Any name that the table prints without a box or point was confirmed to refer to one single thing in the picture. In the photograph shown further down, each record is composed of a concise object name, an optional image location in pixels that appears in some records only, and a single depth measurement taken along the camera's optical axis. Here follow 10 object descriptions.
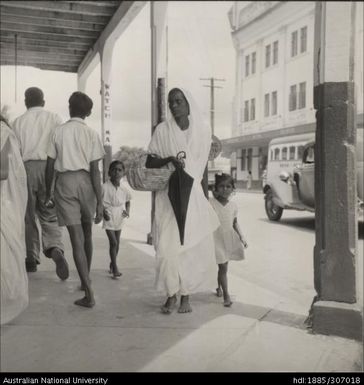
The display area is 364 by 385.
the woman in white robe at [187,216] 3.82
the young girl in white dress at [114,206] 5.20
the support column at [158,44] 7.52
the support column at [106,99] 9.49
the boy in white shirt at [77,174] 3.97
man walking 5.00
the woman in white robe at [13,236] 3.40
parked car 10.59
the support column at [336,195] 3.40
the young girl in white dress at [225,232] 4.16
